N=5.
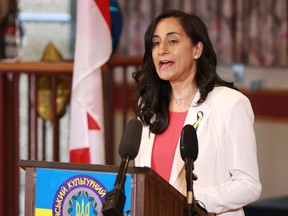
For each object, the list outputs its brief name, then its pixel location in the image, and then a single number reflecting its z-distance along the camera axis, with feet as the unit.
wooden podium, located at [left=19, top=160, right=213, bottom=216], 16.80
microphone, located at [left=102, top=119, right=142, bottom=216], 14.70
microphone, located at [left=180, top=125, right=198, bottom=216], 16.27
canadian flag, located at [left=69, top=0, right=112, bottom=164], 28.42
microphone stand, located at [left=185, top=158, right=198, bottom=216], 16.22
